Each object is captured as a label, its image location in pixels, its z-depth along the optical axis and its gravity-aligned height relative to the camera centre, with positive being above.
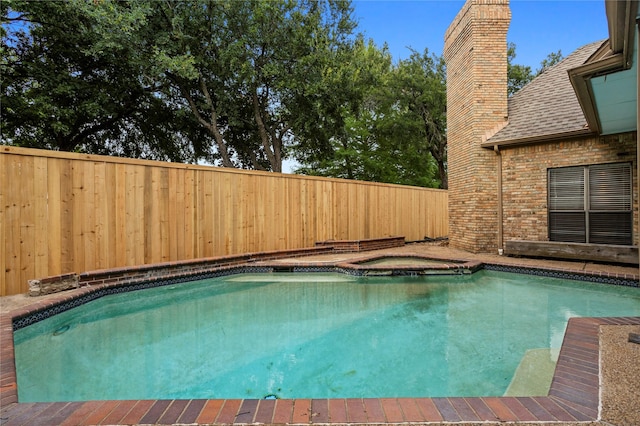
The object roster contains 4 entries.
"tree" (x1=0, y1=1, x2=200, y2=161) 9.36 +4.39
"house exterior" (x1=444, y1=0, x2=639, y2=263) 6.45 +1.20
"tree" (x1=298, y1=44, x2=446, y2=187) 16.53 +4.44
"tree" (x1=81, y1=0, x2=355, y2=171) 10.62 +5.77
